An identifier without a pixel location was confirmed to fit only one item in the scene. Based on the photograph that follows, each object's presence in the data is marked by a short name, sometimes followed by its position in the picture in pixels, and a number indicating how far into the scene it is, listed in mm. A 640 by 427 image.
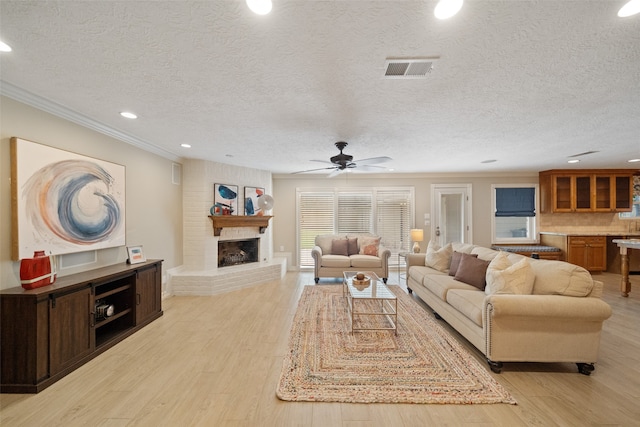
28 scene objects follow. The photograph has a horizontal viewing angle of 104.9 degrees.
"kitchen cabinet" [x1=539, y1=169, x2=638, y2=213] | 5883
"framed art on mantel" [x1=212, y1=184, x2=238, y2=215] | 4922
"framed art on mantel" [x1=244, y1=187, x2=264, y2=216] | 5473
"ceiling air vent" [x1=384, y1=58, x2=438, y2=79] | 1730
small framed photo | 3221
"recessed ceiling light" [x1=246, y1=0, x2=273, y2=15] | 1234
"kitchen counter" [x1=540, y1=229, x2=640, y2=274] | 5602
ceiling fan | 3327
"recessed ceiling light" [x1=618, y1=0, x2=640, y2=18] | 1275
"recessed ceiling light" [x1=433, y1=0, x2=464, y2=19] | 1242
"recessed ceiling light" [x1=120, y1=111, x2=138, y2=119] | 2656
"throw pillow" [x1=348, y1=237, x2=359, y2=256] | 5637
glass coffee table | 2961
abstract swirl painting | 2174
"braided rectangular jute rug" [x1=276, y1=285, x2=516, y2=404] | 1898
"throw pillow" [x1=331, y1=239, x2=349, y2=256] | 5570
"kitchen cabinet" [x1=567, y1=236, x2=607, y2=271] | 5602
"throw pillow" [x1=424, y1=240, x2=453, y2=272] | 3975
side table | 5209
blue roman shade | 6301
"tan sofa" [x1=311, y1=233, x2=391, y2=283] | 5109
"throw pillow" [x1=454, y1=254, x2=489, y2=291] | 3041
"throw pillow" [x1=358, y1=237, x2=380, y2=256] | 5438
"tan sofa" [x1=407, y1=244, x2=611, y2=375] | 2102
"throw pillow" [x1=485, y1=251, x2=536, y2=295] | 2354
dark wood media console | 1962
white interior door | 6391
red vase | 2055
